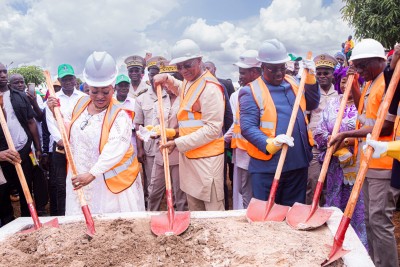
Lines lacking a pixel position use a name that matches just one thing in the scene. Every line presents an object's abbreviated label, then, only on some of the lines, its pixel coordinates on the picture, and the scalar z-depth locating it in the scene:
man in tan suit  3.31
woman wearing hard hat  2.77
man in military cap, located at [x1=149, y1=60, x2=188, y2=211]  4.12
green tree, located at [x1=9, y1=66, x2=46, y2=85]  43.81
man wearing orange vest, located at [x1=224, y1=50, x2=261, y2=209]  4.12
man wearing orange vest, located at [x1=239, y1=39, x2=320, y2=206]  3.15
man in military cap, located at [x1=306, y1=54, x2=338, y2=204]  4.38
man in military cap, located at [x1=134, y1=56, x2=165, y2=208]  4.80
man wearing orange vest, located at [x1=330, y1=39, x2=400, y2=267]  2.83
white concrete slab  2.38
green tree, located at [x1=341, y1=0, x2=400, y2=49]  14.44
